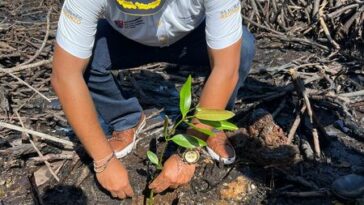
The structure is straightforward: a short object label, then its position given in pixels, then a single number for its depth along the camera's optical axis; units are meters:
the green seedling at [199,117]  1.64
